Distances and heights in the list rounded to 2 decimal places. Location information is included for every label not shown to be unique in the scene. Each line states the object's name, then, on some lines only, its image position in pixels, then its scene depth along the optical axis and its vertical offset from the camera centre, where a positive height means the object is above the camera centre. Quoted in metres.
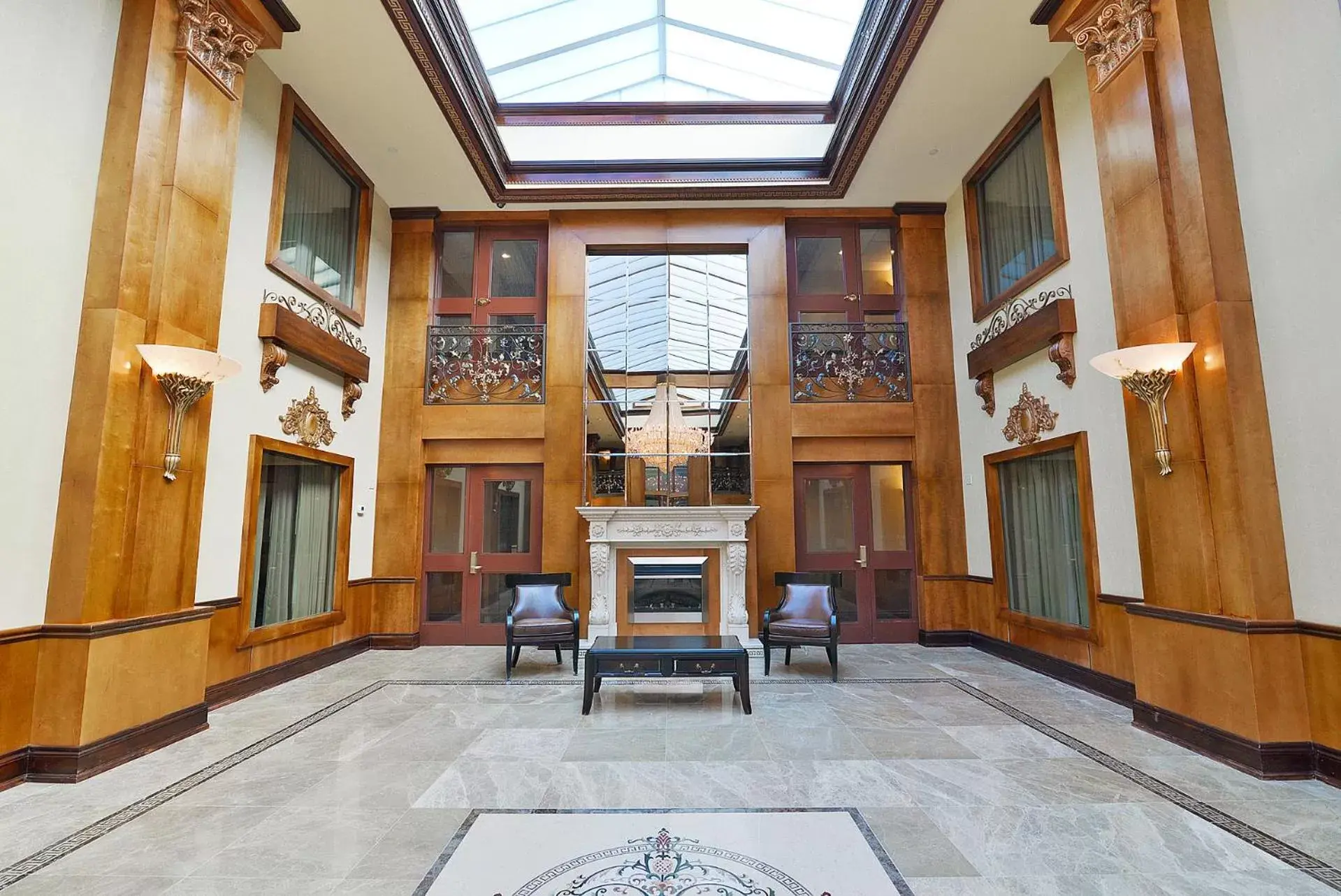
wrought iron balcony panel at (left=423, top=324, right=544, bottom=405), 7.39 +2.01
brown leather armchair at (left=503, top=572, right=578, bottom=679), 5.64 -0.74
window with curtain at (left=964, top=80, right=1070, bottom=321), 5.60 +3.18
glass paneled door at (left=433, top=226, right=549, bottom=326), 7.65 +3.15
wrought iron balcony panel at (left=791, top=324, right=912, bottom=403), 7.45 +2.02
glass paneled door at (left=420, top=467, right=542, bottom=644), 7.16 -0.09
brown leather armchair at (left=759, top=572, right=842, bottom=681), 5.57 -0.76
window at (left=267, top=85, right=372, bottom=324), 5.55 +3.14
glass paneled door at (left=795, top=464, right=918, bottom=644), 7.21 -0.07
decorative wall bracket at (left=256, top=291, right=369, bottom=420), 5.22 +1.77
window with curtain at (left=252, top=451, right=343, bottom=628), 5.32 +0.00
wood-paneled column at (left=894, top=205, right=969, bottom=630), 7.08 +1.28
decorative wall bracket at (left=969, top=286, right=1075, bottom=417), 5.26 +1.78
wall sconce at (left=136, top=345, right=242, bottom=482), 3.69 +0.98
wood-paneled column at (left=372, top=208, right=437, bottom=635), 7.02 +1.23
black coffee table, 4.39 -0.87
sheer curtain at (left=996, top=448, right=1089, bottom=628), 5.38 -0.03
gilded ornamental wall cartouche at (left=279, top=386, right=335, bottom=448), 5.61 +1.06
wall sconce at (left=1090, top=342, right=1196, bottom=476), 3.68 +0.96
